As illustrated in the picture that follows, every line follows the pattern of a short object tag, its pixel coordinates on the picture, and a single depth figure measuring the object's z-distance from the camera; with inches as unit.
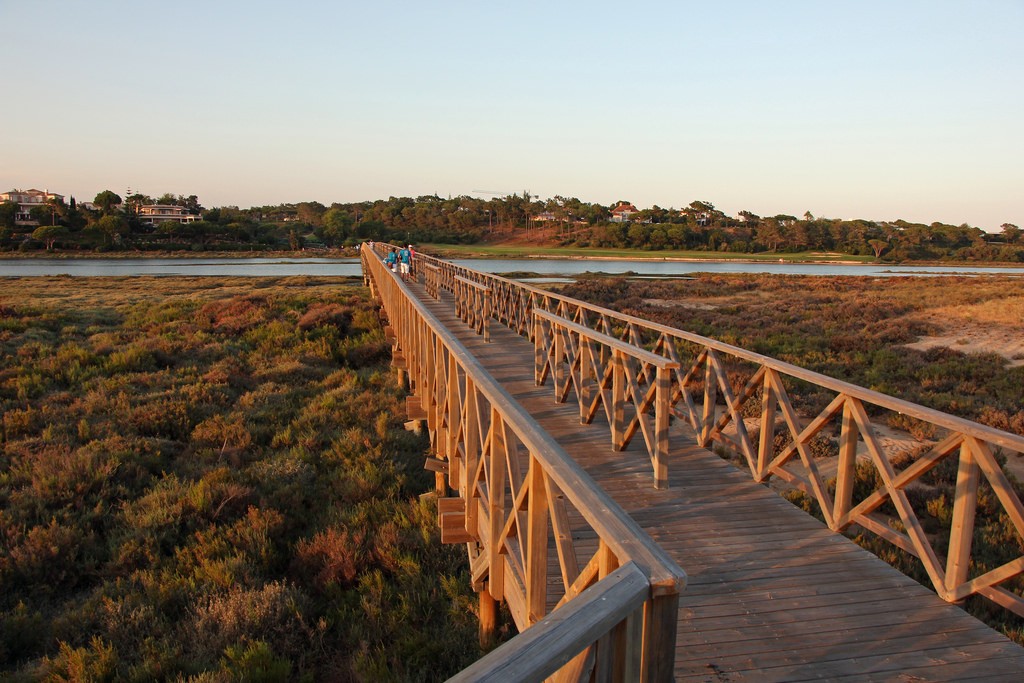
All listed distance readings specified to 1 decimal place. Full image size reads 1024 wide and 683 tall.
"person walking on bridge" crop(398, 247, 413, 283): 834.8
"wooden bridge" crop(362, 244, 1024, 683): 62.7
